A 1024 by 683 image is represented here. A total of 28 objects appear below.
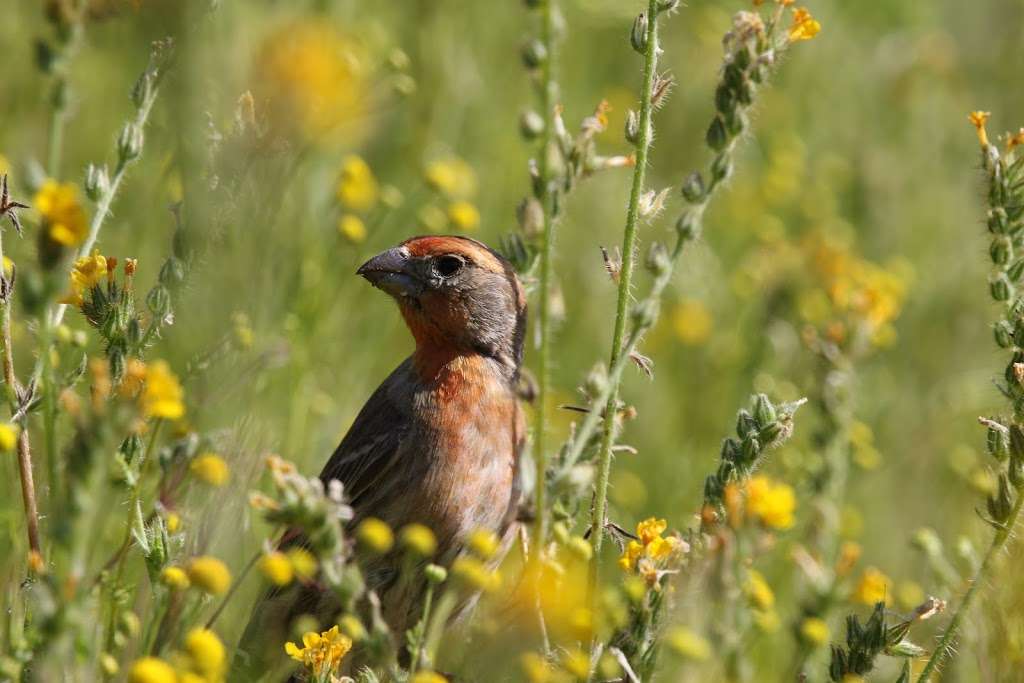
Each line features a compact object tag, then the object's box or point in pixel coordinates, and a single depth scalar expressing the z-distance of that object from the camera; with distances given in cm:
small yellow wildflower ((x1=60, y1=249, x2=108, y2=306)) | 581
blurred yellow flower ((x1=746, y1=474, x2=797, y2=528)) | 448
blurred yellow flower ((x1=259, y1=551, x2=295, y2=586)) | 478
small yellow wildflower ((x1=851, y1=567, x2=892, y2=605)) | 551
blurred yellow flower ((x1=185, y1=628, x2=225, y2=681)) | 457
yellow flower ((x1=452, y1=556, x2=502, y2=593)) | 479
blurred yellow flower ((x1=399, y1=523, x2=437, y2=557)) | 473
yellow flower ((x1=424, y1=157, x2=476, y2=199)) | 1007
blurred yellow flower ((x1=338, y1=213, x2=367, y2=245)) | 948
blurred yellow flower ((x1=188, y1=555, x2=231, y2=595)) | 480
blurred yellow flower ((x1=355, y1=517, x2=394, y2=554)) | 467
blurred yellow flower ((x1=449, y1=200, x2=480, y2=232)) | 1020
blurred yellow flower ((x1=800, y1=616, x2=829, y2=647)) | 464
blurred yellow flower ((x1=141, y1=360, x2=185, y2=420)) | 444
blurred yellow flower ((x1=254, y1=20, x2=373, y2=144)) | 682
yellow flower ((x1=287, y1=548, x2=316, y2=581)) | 466
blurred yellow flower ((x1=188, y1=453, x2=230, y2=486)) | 517
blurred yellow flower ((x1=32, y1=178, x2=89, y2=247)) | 454
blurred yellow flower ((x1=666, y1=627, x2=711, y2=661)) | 421
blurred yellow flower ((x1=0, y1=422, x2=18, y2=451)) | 505
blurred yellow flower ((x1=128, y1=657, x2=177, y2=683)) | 427
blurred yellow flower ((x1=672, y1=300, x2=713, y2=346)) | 1250
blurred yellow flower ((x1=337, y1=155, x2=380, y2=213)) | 965
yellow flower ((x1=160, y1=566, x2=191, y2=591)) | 508
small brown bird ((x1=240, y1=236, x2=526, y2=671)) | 775
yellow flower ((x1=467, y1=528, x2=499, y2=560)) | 493
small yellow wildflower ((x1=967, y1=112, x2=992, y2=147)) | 582
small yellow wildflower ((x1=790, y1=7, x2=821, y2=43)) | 552
